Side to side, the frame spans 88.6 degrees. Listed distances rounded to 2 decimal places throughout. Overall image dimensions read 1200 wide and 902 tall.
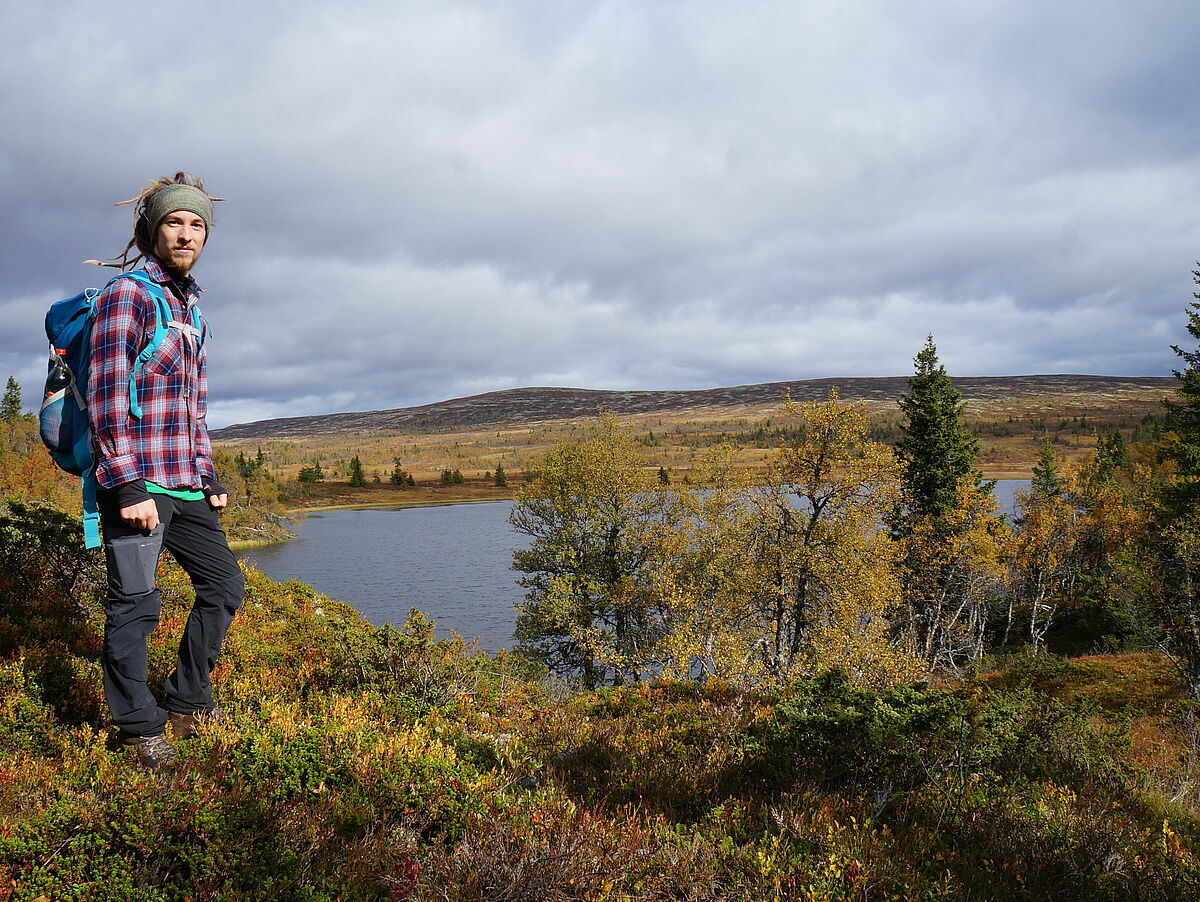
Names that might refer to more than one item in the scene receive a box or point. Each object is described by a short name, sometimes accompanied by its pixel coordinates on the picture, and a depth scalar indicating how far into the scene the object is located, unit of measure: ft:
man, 11.50
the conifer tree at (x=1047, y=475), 151.41
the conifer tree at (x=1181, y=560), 64.64
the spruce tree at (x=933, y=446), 101.91
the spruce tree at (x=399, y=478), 455.22
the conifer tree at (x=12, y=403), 248.73
